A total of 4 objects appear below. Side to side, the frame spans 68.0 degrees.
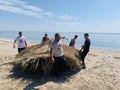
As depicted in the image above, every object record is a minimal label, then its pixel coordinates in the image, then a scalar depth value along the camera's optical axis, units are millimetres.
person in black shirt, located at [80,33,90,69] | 3972
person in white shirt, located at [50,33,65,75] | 3240
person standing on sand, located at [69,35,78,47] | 4950
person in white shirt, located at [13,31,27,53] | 4487
